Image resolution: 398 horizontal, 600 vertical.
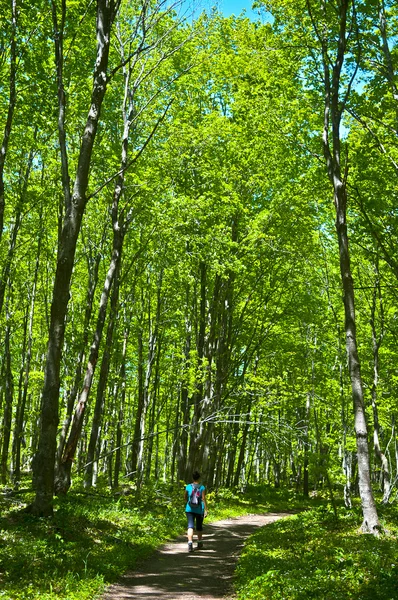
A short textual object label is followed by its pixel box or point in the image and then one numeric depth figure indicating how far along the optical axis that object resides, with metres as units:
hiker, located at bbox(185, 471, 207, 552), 11.38
